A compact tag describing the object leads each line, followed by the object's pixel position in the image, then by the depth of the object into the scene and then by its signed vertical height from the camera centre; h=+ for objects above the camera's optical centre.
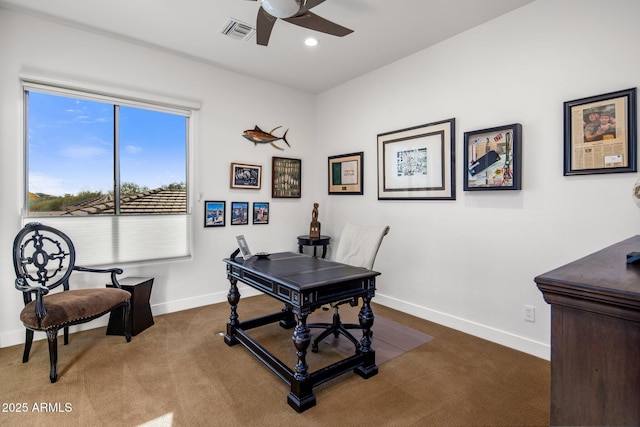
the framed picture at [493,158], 2.68 +0.47
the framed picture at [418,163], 3.21 +0.54
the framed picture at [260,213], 4.25 -0.01
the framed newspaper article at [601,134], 2.14 +0.55
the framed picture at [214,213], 3.85 -0.01
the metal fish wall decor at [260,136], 4.15 +1.02
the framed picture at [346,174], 4.21 +0.53
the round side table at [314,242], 4.31 -0.41
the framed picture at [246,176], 4.05 +0.48
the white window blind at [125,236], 3.07 -0.25
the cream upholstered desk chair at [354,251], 2.70 -0.37
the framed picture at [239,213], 4.06 -0.01
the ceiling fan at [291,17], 1.97 +1.39
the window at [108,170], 2.93 +0.44
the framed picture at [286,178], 4.43 +0.49
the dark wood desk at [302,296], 1.99 -0.58
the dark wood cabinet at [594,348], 0.65 -0.30
